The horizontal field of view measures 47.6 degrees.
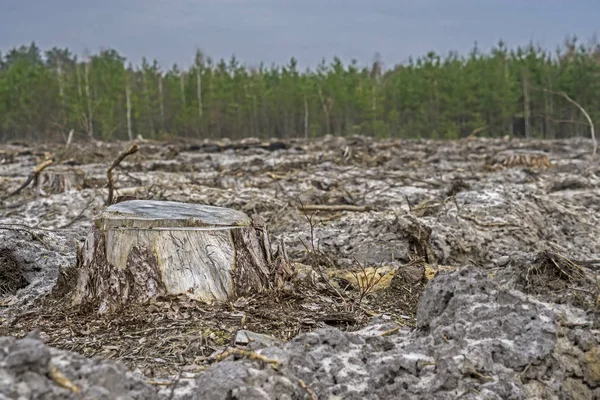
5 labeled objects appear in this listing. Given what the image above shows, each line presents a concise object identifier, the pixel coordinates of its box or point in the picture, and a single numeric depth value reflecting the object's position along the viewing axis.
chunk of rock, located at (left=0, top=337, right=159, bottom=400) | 1.99
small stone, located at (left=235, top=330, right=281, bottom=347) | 3.12
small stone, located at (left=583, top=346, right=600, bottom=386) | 2.94
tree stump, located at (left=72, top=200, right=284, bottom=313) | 3.85
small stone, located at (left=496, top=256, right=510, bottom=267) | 5.45
